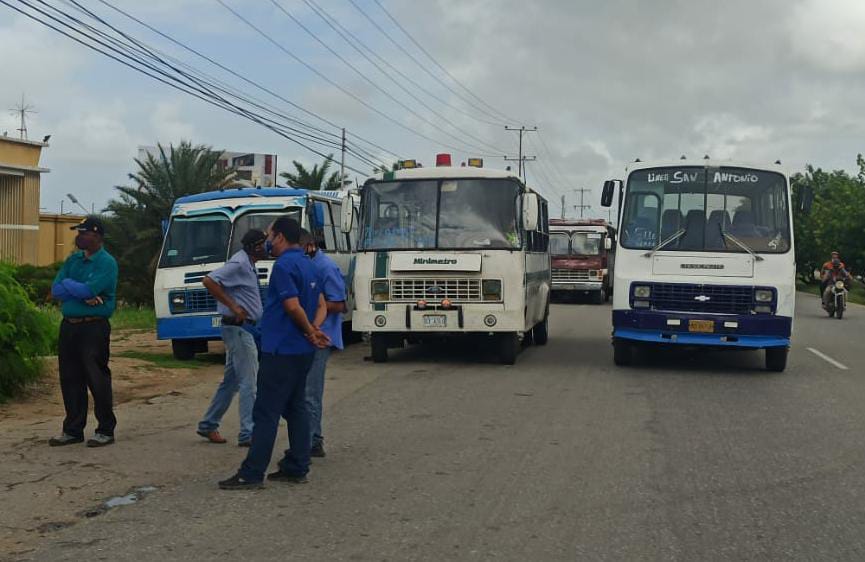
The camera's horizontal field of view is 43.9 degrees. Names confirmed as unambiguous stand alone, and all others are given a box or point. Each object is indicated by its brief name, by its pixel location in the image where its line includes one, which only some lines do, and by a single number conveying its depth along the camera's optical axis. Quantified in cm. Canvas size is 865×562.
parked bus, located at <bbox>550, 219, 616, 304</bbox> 3544
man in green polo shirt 866
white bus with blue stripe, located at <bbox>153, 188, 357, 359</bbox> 1542
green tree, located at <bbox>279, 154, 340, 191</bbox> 4525
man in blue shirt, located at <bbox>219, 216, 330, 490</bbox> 715
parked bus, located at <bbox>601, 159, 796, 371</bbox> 1400
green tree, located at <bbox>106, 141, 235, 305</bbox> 3064
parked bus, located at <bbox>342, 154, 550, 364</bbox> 1462
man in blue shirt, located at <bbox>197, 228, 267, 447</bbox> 851
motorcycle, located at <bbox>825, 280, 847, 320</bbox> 2916
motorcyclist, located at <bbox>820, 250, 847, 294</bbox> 2938
